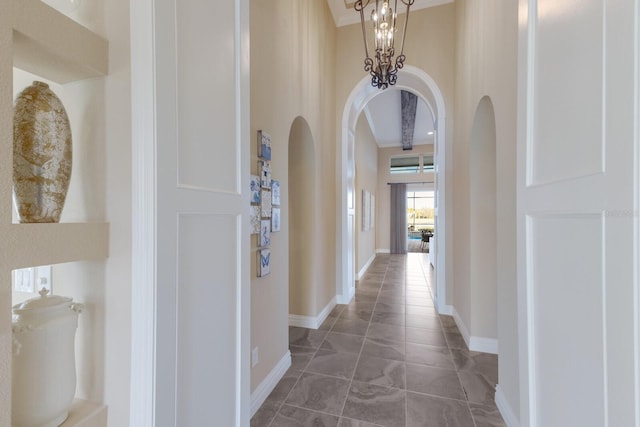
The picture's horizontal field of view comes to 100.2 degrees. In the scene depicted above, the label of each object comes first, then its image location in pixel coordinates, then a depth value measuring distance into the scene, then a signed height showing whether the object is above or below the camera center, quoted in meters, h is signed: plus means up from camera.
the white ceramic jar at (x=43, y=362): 0.60 -0.35
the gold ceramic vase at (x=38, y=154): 0.62 +0.14
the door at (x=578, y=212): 0.58 +0.00
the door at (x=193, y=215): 0.72 +0.00
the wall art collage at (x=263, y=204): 1.97 +0.08
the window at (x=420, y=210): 11.74 +0.17
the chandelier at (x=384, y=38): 2.28 +1.57
